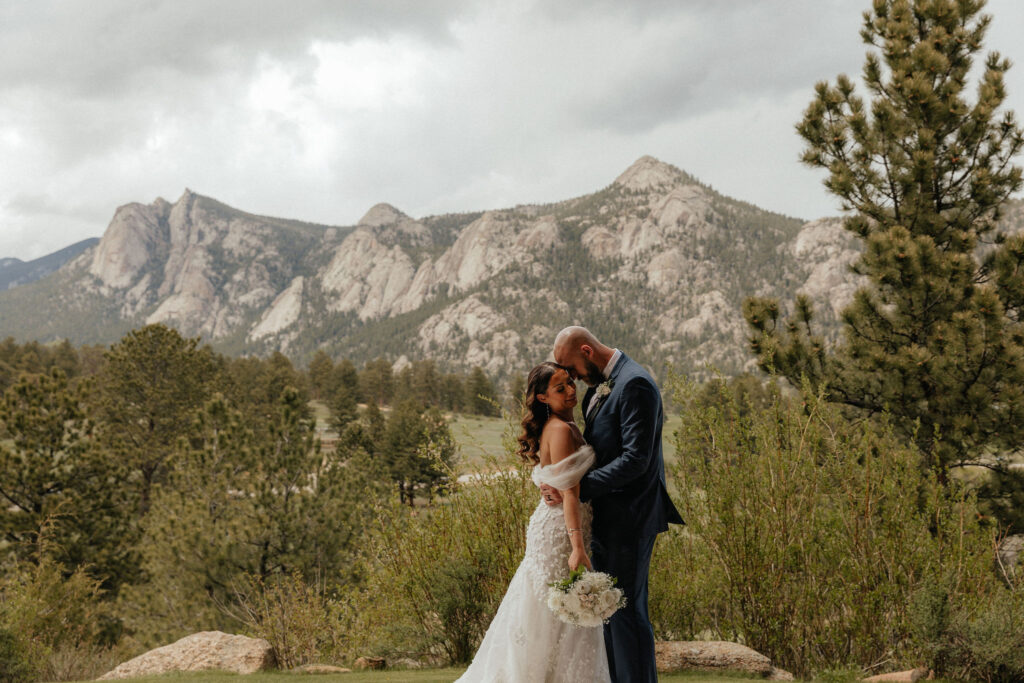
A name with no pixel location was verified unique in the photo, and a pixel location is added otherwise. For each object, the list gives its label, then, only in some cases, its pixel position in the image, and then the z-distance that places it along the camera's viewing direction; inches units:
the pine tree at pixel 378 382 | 3248.0
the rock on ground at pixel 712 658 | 200.8
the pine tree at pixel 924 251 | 348.5
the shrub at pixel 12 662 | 265.7
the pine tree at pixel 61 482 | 670.5
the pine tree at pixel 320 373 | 3092.5
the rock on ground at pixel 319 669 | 238.7
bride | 137.3
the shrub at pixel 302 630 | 342.3
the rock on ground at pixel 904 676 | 176.2
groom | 135.4
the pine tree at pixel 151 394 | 1052.5
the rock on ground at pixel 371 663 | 252.7
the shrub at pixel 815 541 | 222.7
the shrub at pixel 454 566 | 247.0
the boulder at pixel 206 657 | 251.6
